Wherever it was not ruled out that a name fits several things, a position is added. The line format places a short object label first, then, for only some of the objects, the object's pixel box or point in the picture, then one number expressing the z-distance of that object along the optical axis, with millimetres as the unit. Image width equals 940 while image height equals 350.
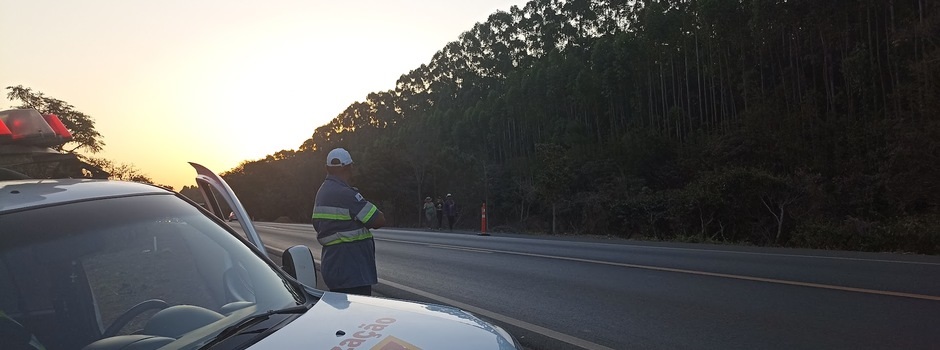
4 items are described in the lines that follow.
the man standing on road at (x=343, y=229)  5180
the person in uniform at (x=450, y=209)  31609
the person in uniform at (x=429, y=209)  33375
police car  2252
